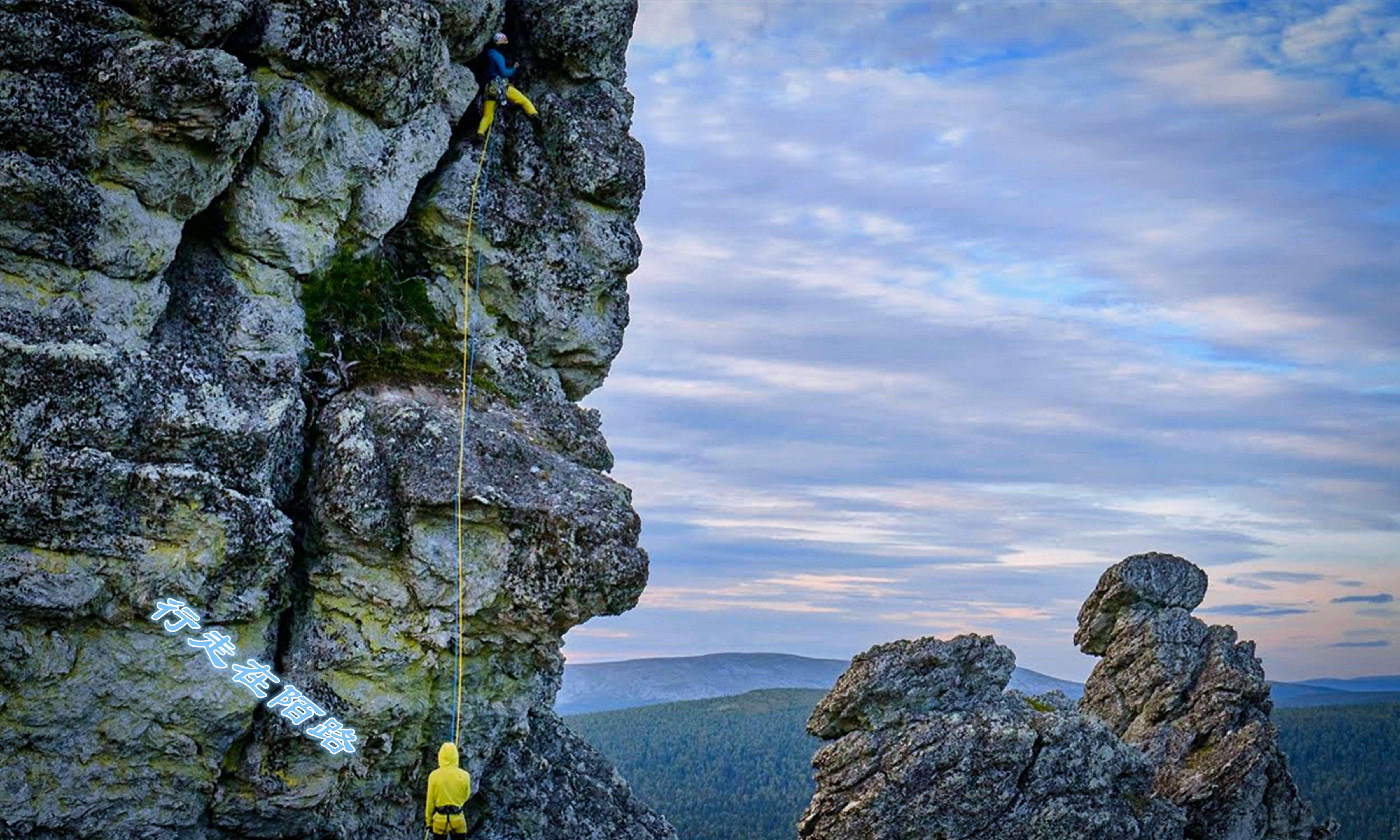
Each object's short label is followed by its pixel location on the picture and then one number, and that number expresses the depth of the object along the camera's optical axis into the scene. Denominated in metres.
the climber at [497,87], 31.42
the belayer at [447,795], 26.22
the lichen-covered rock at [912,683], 44.00
